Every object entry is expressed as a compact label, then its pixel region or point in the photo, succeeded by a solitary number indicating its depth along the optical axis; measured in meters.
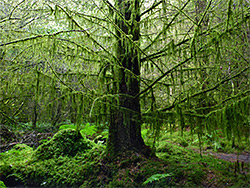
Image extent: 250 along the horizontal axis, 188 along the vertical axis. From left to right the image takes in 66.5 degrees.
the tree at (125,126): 3.67
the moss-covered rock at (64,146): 4.45
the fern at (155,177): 2.84
